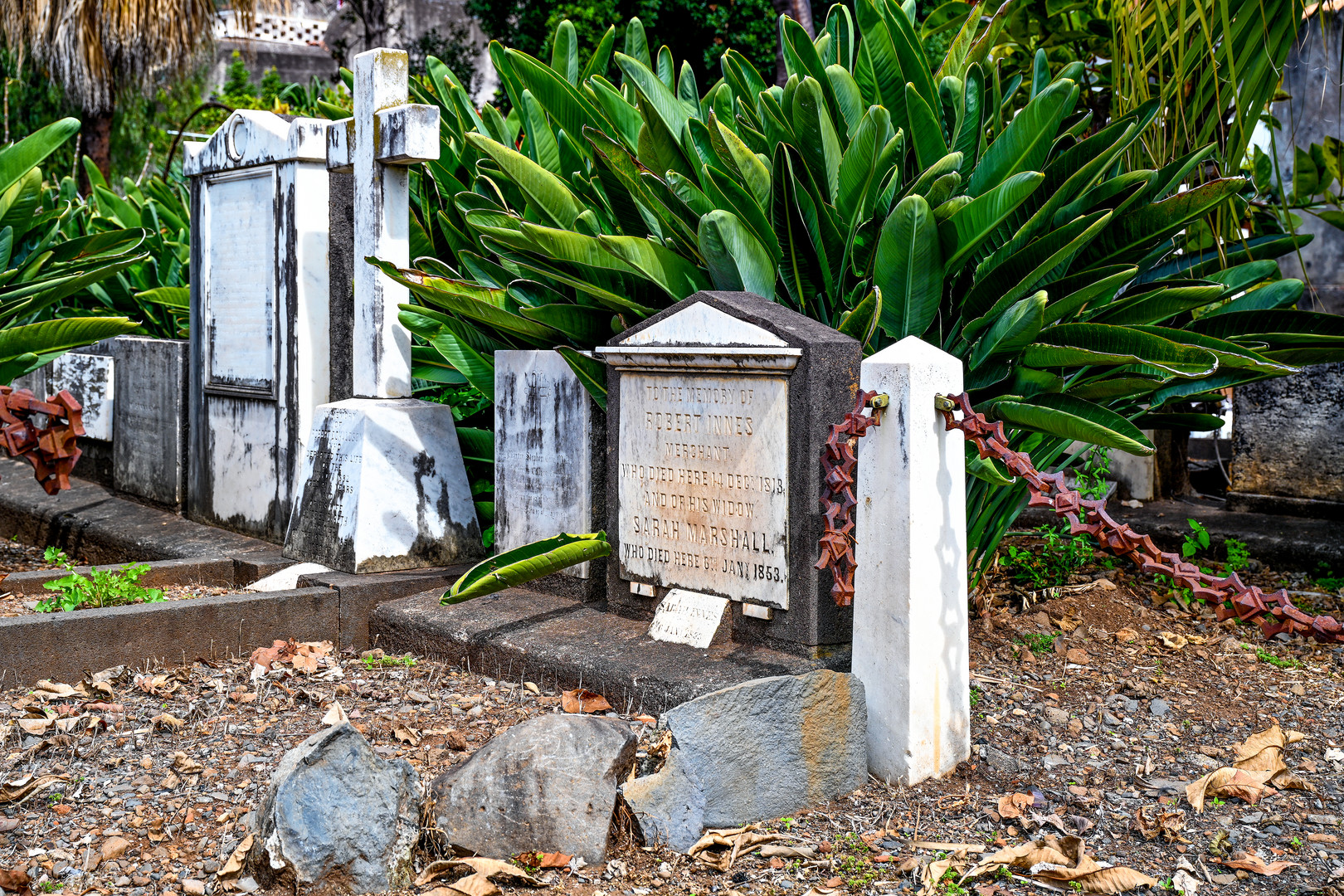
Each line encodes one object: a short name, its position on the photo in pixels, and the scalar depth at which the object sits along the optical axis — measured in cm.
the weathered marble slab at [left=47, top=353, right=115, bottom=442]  711
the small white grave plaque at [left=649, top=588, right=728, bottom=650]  375
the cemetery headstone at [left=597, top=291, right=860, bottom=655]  356
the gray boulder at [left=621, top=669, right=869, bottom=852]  283
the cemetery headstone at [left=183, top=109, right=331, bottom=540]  545
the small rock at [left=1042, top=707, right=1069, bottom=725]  363
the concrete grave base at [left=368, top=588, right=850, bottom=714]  346
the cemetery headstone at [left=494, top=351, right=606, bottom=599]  436
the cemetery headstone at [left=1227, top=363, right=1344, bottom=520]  574
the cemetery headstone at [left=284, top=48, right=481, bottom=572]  481
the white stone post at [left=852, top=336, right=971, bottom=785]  315
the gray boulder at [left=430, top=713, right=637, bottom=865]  271
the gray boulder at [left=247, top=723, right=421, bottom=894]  247
